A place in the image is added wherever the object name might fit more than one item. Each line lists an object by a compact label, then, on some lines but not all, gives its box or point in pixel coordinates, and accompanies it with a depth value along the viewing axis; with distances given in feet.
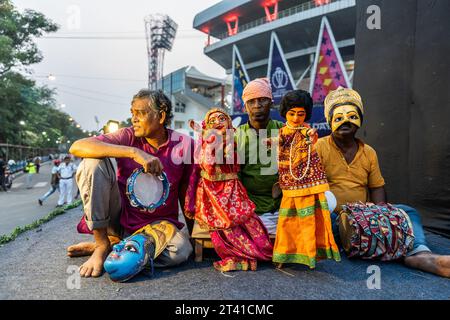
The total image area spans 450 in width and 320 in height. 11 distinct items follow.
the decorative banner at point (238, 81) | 69.72
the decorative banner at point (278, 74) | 55.60
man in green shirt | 7.64
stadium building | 66.39
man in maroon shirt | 6.54
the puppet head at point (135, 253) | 5.90
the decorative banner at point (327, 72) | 48.87
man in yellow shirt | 8.18
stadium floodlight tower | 124.47
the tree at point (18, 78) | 59.36
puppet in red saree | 6.89
